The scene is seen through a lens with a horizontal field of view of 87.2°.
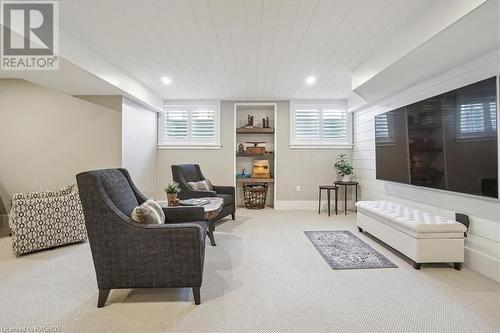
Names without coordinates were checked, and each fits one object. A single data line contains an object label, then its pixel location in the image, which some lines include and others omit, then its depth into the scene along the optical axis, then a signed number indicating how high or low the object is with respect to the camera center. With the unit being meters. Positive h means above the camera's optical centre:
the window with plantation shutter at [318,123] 5.89 +1.04
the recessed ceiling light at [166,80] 4.31 +1.51
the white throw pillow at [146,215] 2.04 -0.36
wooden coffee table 3.15 -0.52
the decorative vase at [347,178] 5.72 -0.19
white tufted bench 2.64 -0.71
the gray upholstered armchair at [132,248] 1.92 -0.59
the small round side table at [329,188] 5.23 -0.38
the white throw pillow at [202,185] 4.57 -0.29
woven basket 5.77 -0.59
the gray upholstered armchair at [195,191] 4.38 -0.37
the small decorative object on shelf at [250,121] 5.96 +1.10
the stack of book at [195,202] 3.48 -0.46
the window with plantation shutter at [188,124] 5.96 +1.03
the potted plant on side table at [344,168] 5.47 +0.02
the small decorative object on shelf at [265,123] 6.04 +1.06
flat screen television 2.36 +0.31
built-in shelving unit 6.10 +0.72
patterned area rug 2.79 -0.99
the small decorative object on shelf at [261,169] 5.93 +0.00
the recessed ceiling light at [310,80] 4.25 +1.50
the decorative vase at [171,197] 3.18 -0.34
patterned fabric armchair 3.06 -0.64
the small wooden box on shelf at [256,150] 5.93 +0.43
